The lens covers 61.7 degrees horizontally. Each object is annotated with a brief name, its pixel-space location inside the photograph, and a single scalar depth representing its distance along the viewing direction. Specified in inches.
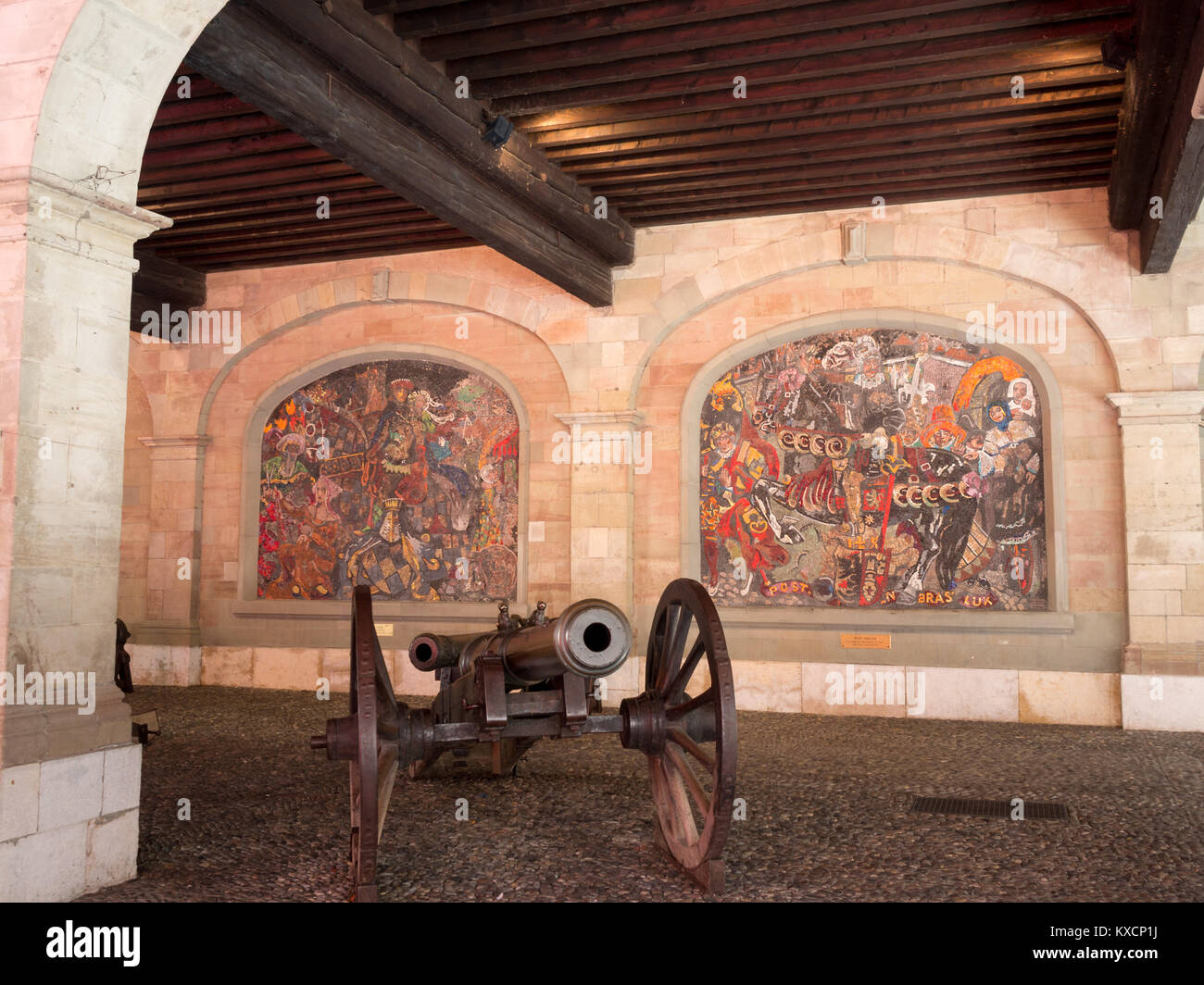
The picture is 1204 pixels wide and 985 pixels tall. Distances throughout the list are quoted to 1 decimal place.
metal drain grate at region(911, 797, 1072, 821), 206.5
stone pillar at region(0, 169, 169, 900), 140.6
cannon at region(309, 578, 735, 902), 145.9
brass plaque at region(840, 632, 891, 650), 340.8
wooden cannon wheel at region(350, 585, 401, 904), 140.9
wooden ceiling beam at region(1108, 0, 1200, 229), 190.2
